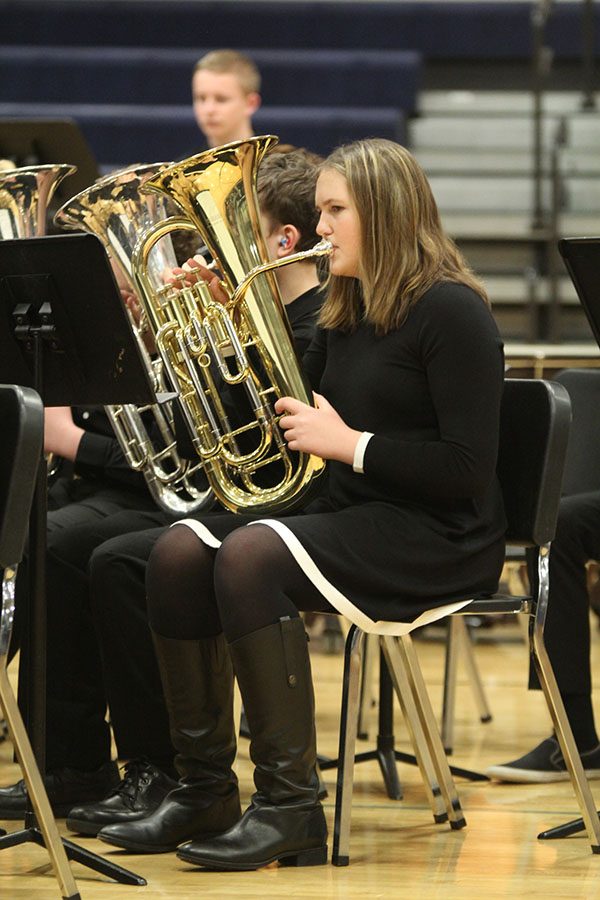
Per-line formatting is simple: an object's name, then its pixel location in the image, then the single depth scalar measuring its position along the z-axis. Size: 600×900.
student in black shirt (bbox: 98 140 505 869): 4.92
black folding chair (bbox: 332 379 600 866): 5.10
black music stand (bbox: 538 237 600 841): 4.98
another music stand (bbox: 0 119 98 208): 8.85
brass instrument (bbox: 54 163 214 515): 5.69
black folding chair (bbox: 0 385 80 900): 4.39
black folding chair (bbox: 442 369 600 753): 7.05
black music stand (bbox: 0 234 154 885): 4.69
